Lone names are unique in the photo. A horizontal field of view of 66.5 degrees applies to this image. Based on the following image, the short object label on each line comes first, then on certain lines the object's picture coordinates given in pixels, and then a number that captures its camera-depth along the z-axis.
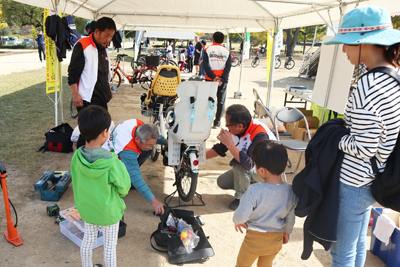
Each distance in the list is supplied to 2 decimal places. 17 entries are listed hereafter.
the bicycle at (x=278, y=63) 23.05
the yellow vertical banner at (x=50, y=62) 4.51
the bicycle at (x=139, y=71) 11.28
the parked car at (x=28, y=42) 32.94
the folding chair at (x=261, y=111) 4.60
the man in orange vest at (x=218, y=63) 6.14
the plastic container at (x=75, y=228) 2.57
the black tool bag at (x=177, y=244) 2.48
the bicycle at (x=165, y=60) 15.50
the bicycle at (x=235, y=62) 22.76
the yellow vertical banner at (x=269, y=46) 7.47
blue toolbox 3.23
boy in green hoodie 1.83
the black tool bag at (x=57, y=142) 4.59
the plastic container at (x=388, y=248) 2.40
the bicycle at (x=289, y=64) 22.17
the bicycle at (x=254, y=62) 22.88
